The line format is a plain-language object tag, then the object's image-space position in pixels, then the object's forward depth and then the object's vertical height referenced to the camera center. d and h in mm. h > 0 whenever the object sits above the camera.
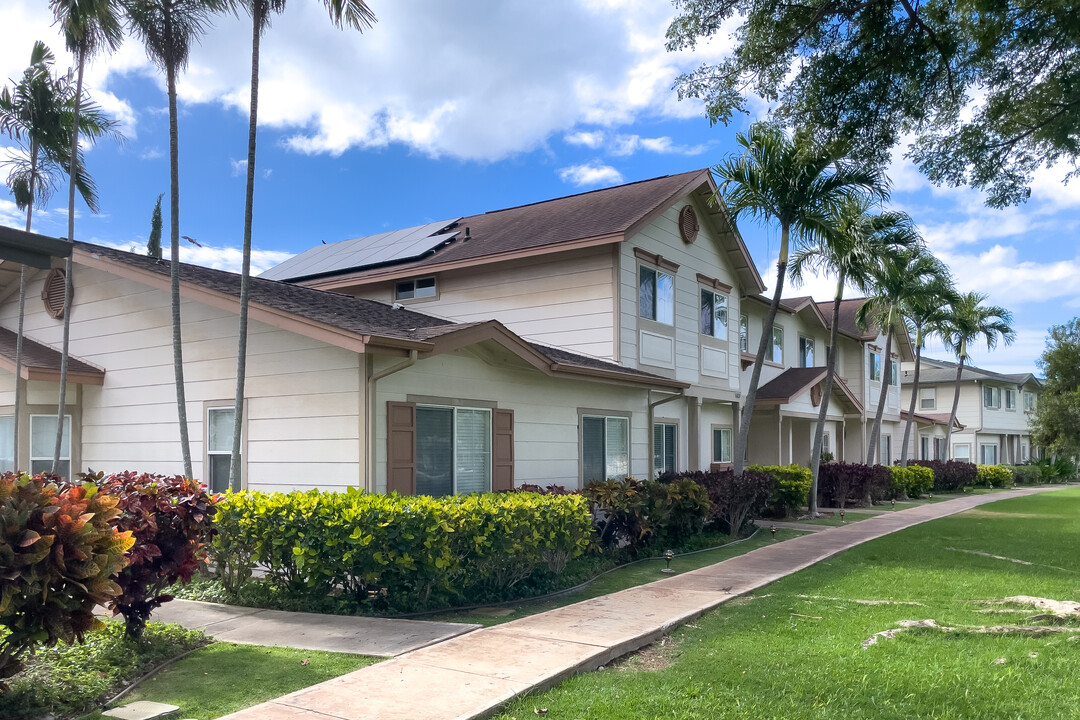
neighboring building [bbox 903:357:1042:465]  48906 +1870
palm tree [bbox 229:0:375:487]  10273 +4340
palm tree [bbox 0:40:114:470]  14062 +5470
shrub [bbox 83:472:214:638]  6484 -799
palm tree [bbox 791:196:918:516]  17831 +4347
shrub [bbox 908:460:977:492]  34656 -1445
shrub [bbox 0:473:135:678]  4793 -761
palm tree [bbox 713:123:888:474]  15477 +4805
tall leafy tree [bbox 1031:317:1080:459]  42406 +2204
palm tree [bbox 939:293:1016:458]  32719 +4704
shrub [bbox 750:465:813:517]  20531 -1240
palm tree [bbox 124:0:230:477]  10781 +5220
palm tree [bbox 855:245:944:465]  21609 +4368
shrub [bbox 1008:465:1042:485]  43812 -1827
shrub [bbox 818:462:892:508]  24281 -1284
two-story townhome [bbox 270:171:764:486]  16422 +3386
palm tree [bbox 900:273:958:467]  25375 +4342
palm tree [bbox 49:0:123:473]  10781 +5551
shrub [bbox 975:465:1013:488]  39188 -1722
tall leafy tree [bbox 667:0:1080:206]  9461 +4397
